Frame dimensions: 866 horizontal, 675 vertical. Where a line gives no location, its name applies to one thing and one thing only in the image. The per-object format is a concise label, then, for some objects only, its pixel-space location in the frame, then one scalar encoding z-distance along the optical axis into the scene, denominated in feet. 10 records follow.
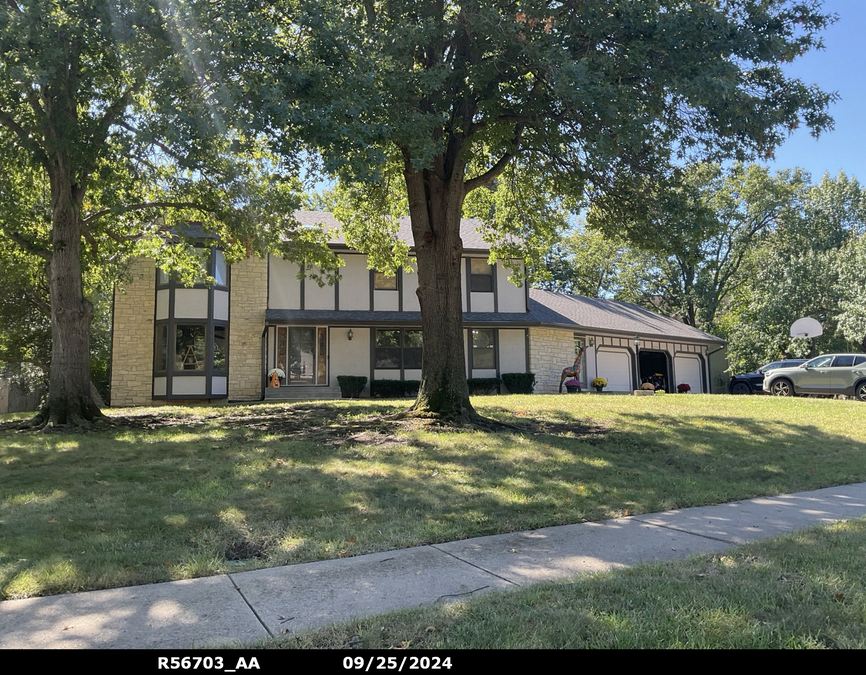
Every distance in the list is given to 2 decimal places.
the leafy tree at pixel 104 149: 27.89
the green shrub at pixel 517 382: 76.89
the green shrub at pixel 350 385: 71.92
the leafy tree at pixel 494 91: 27.14
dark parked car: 92.53
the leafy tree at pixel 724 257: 124.67
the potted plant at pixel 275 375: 70.74
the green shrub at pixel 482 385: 76.54
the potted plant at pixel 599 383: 88.12
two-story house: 68.90
